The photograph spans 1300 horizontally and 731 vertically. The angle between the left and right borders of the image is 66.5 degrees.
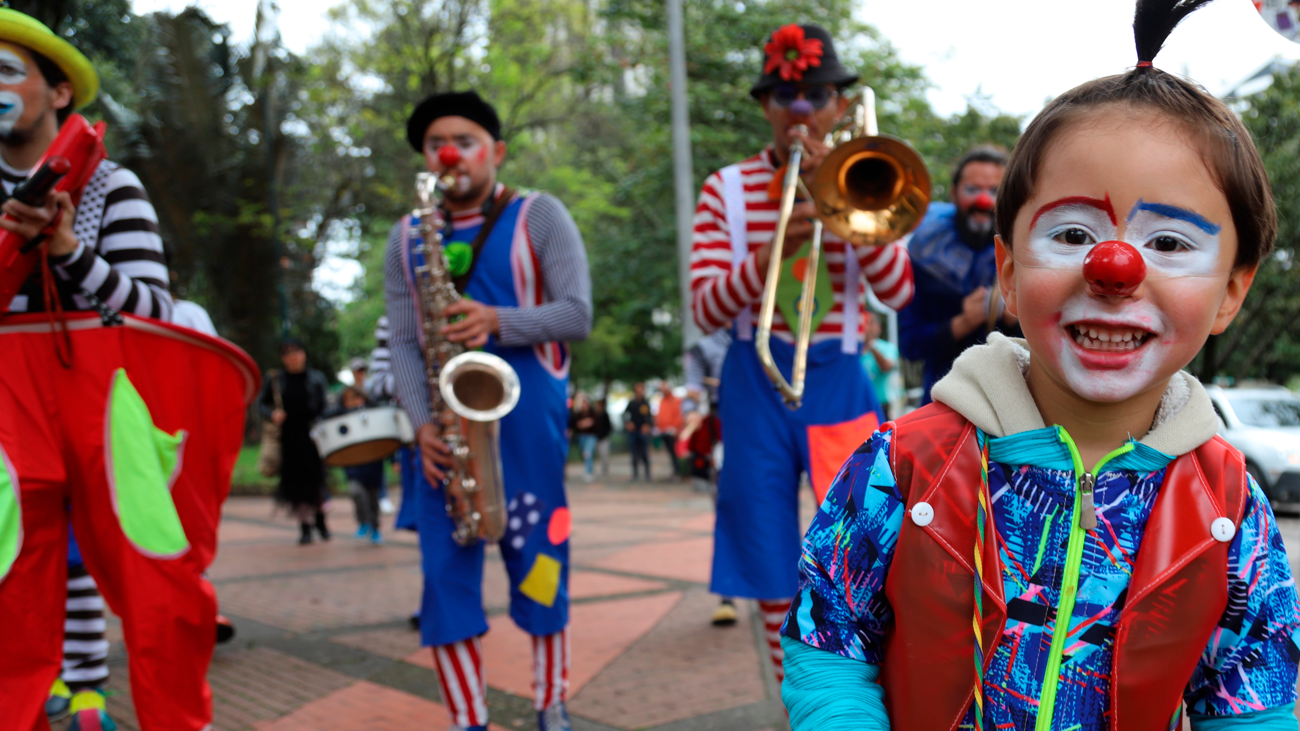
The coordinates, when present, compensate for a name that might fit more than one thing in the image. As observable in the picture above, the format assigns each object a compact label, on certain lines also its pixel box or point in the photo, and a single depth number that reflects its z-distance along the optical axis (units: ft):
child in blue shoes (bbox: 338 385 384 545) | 27.14
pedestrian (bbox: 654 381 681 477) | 60.70
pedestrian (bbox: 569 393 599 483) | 62.39
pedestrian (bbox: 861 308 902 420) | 25.90
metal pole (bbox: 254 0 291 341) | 53.06
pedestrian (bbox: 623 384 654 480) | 59.93
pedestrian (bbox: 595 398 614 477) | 65.26
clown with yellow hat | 7.16
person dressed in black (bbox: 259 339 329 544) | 27.25
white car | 32.35
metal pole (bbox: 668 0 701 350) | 34.96
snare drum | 17.38
